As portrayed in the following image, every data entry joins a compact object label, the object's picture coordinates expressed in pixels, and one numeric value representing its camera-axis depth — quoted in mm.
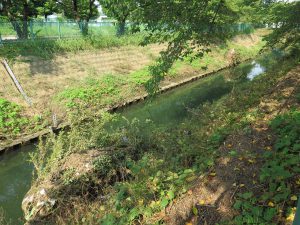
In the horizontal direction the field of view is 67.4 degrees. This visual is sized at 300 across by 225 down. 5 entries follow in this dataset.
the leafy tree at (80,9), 18799
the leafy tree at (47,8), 22763
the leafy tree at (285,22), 10475
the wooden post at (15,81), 11127
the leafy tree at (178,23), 4943
